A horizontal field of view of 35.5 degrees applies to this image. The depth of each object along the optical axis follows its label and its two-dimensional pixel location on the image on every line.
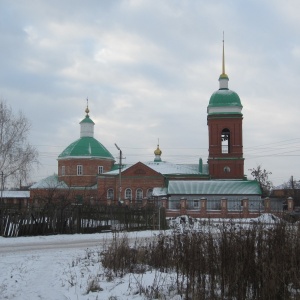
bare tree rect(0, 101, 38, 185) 35.41
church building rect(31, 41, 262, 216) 50.69
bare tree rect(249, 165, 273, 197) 69.44
